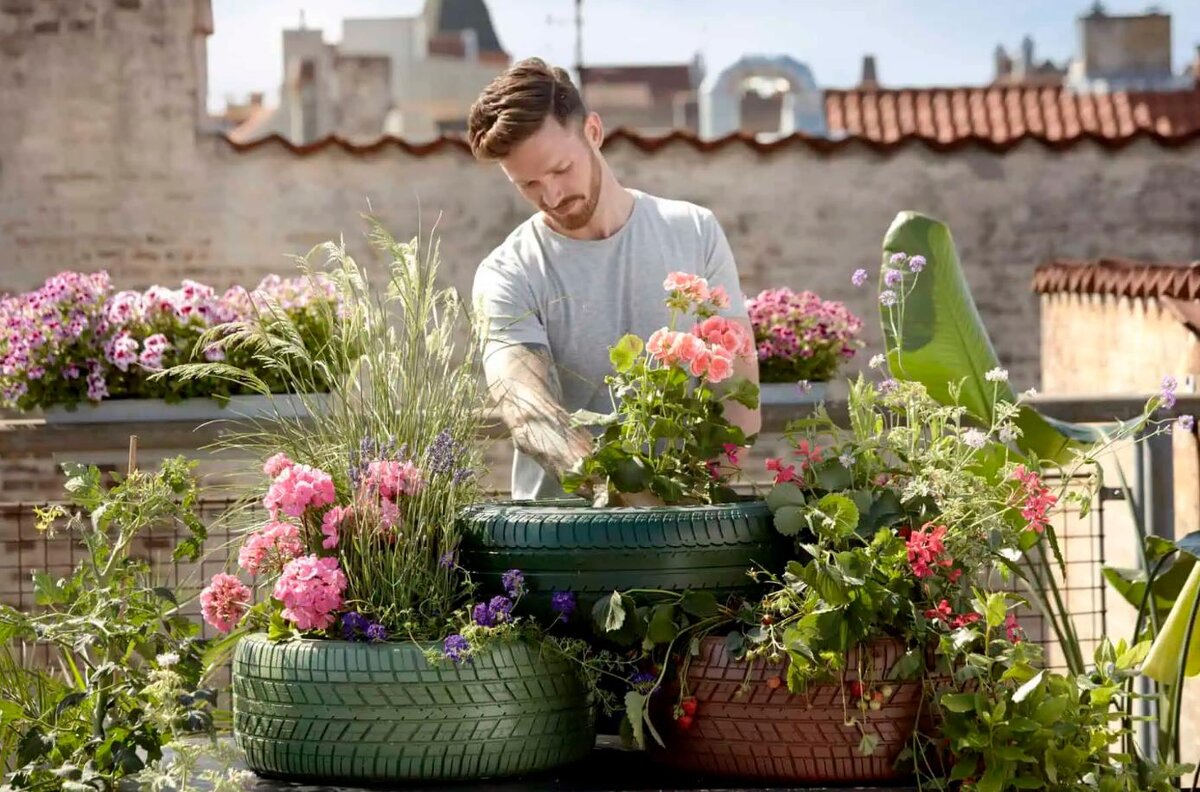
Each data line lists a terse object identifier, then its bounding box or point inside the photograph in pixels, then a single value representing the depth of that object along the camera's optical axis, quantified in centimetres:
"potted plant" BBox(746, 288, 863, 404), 573
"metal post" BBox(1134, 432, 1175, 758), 427
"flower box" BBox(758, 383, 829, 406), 562
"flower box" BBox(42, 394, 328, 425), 498
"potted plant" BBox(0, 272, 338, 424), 499
